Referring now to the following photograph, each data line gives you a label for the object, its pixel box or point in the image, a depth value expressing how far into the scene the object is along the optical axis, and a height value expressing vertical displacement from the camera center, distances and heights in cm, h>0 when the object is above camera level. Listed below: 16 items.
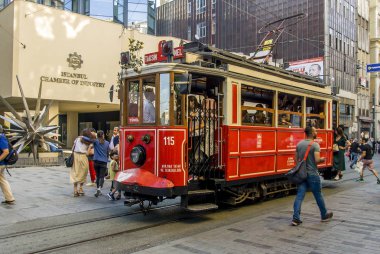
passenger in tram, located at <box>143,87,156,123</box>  761 +46
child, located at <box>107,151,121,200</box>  1012 -89
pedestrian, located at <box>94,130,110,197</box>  996 -70
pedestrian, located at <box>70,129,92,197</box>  1004 -78
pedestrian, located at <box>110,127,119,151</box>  1111 -27
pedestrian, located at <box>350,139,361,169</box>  1658 -75
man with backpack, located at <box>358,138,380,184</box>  1336 -82
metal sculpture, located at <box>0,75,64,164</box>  1871 -4
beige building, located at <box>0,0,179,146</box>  2278 +476
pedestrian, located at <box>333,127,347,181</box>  1279 -61
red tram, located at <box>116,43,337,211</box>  733 +2
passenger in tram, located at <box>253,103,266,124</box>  906 +35
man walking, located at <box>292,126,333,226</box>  718 -80
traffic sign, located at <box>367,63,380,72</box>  1917 +312
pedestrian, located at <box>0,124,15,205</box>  864 -91
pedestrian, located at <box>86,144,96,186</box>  1131 -117
